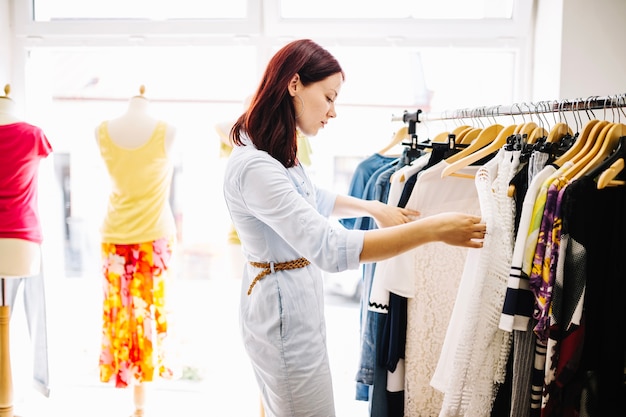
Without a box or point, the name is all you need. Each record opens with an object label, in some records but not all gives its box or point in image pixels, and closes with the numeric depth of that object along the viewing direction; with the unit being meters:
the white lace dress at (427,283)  1.76
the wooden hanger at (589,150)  1.29
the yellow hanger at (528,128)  1.62
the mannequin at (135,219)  2.60
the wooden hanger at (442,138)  2.02
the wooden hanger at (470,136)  1.84
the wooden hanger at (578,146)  1.36
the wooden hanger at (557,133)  1.47
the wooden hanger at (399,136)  2.24
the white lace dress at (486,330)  1.41
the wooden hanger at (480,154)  1.61
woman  1.50
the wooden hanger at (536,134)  1.55
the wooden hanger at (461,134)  1.88
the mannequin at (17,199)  2.53
